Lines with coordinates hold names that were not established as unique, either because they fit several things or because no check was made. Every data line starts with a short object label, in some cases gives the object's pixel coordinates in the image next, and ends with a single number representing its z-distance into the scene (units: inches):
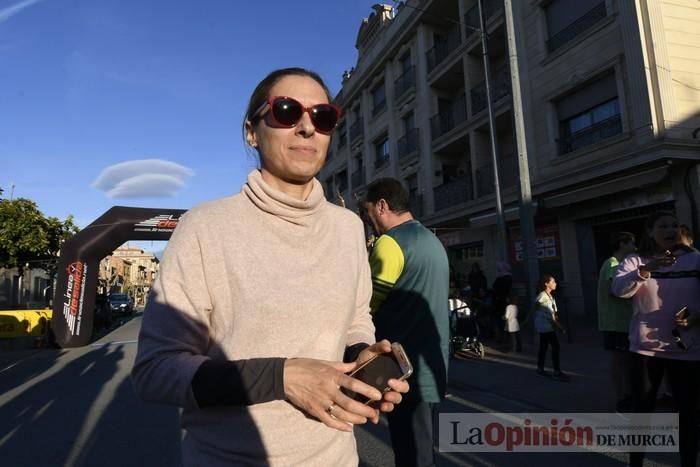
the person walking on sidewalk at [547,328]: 257.6
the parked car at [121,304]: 1179.3
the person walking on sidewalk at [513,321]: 348.2
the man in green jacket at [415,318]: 88.1
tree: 713.0
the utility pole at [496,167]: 472.4
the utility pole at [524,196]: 390.9
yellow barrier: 514.3
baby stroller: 346.0
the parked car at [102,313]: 692.2
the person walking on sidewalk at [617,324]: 171.5
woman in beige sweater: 40.6
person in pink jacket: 119.2
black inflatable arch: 487.1
